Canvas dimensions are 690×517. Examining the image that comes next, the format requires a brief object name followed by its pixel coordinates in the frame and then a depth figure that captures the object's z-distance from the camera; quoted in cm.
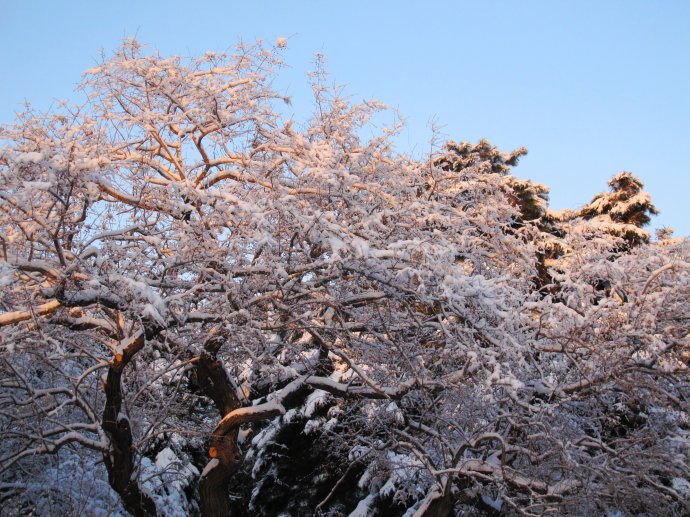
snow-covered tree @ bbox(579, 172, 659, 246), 1675
